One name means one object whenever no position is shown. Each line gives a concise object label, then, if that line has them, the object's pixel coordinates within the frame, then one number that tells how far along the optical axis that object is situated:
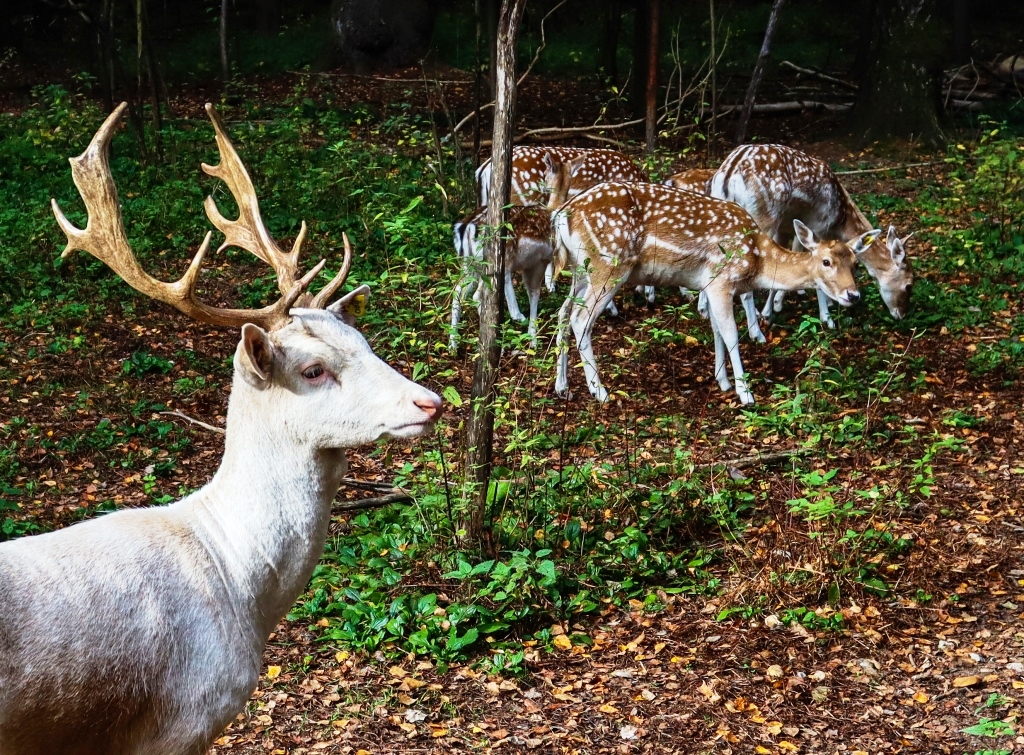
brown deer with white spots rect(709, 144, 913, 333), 10.30
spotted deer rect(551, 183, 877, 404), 8.27
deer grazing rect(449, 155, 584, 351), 8.95
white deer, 2.97
